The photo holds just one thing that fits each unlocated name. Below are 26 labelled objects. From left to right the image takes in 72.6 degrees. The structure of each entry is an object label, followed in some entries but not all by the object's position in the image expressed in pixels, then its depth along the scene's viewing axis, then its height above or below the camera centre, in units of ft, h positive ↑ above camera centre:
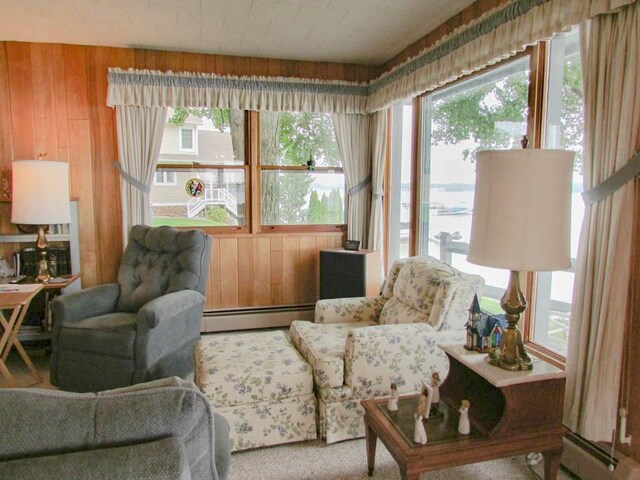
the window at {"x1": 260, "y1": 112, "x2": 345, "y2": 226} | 13.56 +0.87
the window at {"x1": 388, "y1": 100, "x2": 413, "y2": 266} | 12.66 +0.49
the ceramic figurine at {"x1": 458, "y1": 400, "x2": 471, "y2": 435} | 5.50 -2.81
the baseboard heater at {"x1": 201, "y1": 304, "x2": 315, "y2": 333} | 13.26 -3.71
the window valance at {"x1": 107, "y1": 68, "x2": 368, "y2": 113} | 11.89 +3.05
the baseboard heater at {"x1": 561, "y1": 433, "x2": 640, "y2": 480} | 5.83 -3.69
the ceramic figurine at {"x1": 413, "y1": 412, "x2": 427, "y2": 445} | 5.30 -2.85
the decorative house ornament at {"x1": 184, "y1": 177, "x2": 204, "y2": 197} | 13.11 +0.31
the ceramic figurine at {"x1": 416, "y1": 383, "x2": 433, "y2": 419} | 5.60 -2.61
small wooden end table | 5.26 -2.95
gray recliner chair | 8.70 -2.67
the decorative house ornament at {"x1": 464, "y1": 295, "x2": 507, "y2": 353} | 6.11 -1.86
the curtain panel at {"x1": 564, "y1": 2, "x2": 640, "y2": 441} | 5.74 -0.42
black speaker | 12.37 -2.15
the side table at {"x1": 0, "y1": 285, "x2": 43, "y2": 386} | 8.63 -2.36
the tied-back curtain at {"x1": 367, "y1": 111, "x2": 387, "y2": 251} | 13.19 +0.75
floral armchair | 7.32 -2.71
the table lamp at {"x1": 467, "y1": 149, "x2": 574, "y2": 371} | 4.90 -0.09
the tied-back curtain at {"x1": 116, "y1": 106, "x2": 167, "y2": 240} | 12.10 +1.15
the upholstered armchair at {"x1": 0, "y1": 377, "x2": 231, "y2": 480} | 2.56 -1.50
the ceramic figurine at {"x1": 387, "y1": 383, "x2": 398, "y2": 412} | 6.08 -2.81
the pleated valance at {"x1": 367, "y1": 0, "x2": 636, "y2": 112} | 6.42 +2.92
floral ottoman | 7.13 -3.28
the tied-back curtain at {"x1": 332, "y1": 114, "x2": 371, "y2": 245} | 13.66 +1.07
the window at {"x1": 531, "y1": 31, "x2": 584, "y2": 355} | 7.22 +1.01
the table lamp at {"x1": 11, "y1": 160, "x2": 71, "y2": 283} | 10.28 +0.06
